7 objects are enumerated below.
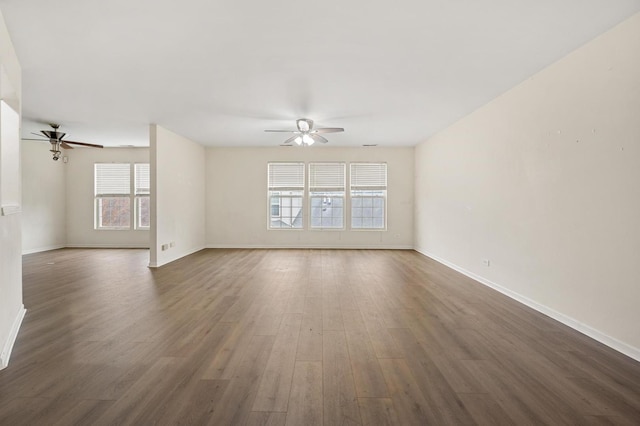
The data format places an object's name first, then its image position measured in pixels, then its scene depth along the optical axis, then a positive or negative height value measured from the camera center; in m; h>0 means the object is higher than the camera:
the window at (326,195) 8.48 +0.45
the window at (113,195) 8.70 +0.48
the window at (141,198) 8.70 +0.39
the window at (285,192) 8.50 +0.53
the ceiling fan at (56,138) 5.86 +1.41
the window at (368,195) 8.44 +0.44
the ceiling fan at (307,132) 5.39 +1.43
